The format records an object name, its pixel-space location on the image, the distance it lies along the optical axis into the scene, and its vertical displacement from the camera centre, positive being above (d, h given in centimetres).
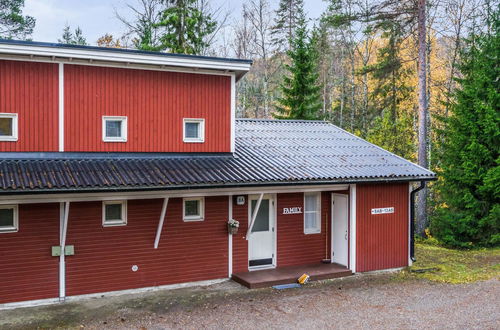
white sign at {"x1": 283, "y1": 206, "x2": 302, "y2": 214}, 1164 -121
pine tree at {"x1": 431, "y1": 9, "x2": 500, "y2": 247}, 1560 +13
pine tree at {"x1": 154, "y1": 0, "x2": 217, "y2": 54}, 2306 +691
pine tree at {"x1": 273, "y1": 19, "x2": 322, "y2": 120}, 2166 +380
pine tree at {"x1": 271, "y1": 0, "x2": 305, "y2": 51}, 2900 +901
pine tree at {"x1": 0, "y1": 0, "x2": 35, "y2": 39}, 2586 +799
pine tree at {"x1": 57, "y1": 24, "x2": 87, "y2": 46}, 3238 +914
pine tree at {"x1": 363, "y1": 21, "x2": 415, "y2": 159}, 2084 +358
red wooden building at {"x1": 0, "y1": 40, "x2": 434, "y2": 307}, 887 -49
